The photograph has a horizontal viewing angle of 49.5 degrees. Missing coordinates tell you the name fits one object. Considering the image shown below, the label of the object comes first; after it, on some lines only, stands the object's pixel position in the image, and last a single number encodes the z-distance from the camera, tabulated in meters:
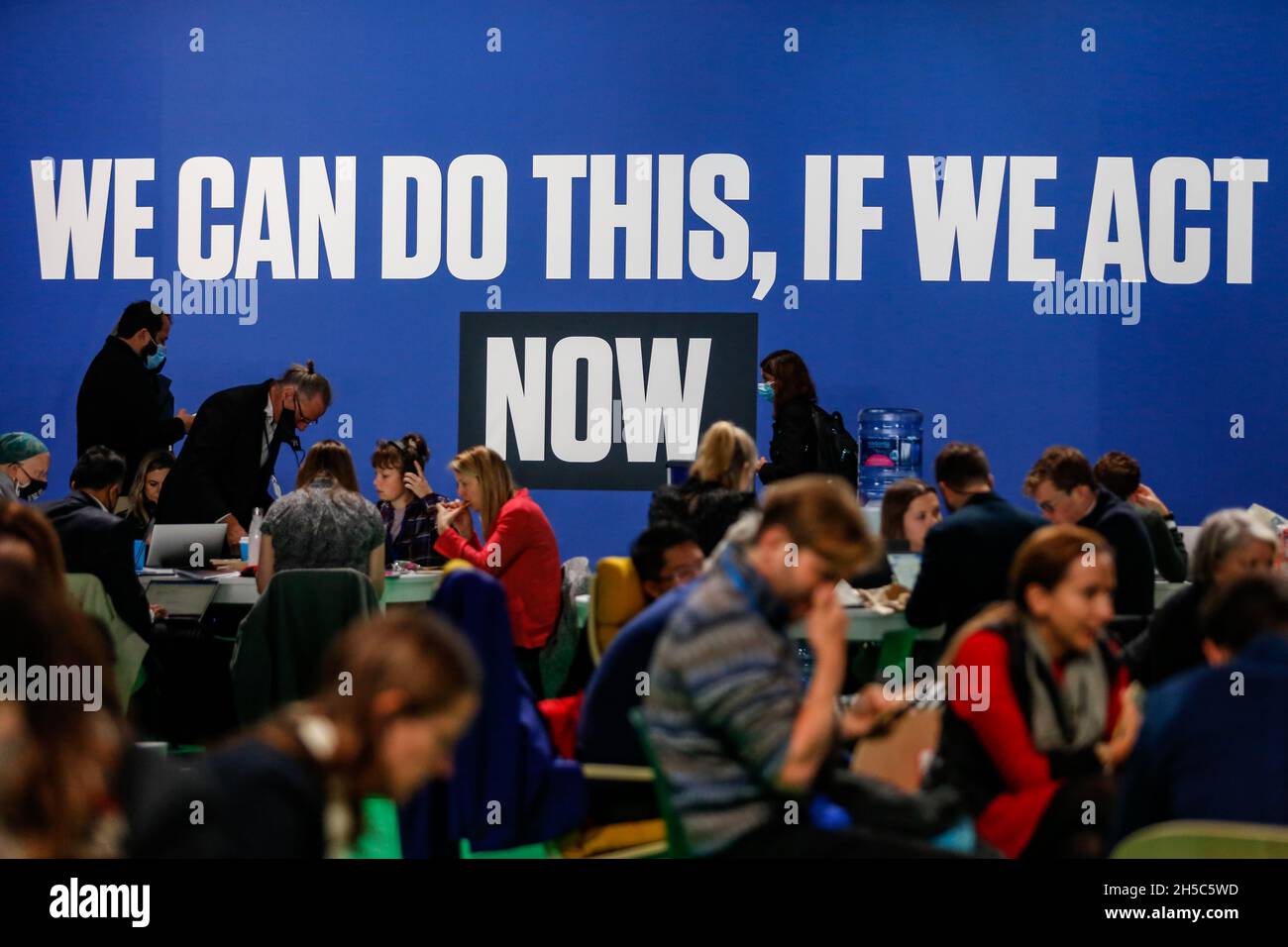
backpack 6.33
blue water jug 7.04
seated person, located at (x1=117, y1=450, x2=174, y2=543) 6.15
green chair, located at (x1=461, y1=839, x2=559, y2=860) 3.45
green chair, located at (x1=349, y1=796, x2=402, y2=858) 3.19
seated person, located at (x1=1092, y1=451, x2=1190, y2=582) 5.38
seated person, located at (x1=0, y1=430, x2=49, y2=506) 5.54
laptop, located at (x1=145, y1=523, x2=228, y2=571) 5.45
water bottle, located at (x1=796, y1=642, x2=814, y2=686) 4.82
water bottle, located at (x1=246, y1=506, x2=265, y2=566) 5.76
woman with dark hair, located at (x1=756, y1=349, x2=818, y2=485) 6.30
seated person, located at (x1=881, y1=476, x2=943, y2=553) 5.04
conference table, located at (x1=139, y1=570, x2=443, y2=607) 5.45
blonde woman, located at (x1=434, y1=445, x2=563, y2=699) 5.12
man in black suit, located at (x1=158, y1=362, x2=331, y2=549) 6.08
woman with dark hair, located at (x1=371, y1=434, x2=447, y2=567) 6.11
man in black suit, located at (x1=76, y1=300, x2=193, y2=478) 6.55
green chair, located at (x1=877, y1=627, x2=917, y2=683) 4.73
